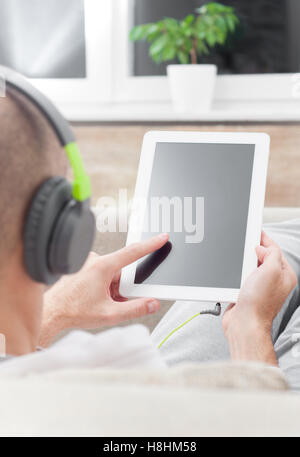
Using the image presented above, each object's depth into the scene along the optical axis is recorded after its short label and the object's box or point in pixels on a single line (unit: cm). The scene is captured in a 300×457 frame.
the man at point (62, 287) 113
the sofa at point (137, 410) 80
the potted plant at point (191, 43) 249
